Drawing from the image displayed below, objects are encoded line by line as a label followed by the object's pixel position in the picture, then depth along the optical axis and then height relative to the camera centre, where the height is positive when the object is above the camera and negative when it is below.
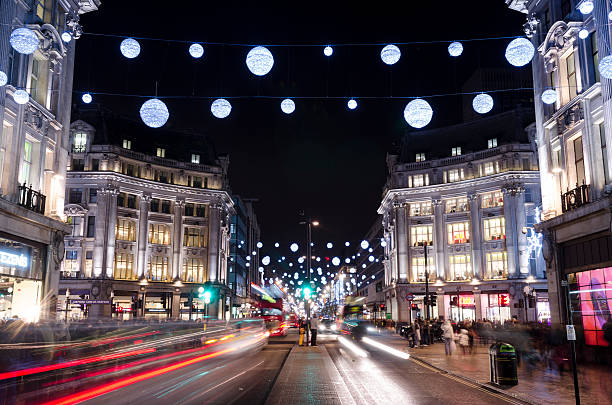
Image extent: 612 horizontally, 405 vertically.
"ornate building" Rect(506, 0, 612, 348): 22.73 +6.56
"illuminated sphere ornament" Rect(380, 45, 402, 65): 18.16 +8.13
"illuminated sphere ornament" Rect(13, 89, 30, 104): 21.34 +8.00
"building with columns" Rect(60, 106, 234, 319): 63.81 +10.09
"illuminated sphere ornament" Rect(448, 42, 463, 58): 18.15 +8.20
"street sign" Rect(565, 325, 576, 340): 11.77 -0.64
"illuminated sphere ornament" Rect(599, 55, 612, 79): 15.82 +6.64
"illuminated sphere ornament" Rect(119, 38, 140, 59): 17.66 +8.14
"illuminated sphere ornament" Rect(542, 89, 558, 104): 24.89 +9.29
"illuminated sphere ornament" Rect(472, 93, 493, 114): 20.20 +7.18
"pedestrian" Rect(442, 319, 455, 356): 25.83 -1.52
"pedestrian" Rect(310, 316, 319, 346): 33.53 -1.56
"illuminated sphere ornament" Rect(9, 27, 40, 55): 15.89 +7.54
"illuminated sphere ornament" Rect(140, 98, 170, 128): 18.83 +6.21
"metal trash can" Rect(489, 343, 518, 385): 15.71 -1.76
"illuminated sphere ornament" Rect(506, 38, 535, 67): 17.33 +7.78
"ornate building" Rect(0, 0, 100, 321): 24.67 +7.30
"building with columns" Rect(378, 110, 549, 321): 63.06 +10.11
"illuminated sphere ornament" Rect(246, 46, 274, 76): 16.91 +7.56
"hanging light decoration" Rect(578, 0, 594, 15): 21.42 +11.37
